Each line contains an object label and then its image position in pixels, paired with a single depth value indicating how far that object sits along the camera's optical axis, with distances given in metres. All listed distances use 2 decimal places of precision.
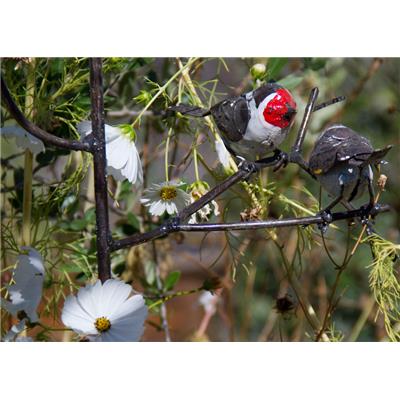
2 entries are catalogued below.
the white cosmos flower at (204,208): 2.38
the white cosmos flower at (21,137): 2.38
